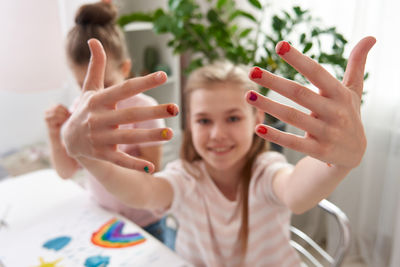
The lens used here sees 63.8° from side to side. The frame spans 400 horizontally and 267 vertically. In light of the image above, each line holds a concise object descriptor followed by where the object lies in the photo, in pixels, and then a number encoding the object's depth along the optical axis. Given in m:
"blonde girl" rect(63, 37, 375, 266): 0.36
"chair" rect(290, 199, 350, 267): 0.67
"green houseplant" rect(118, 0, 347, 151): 0.81
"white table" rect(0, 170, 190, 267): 0.61
